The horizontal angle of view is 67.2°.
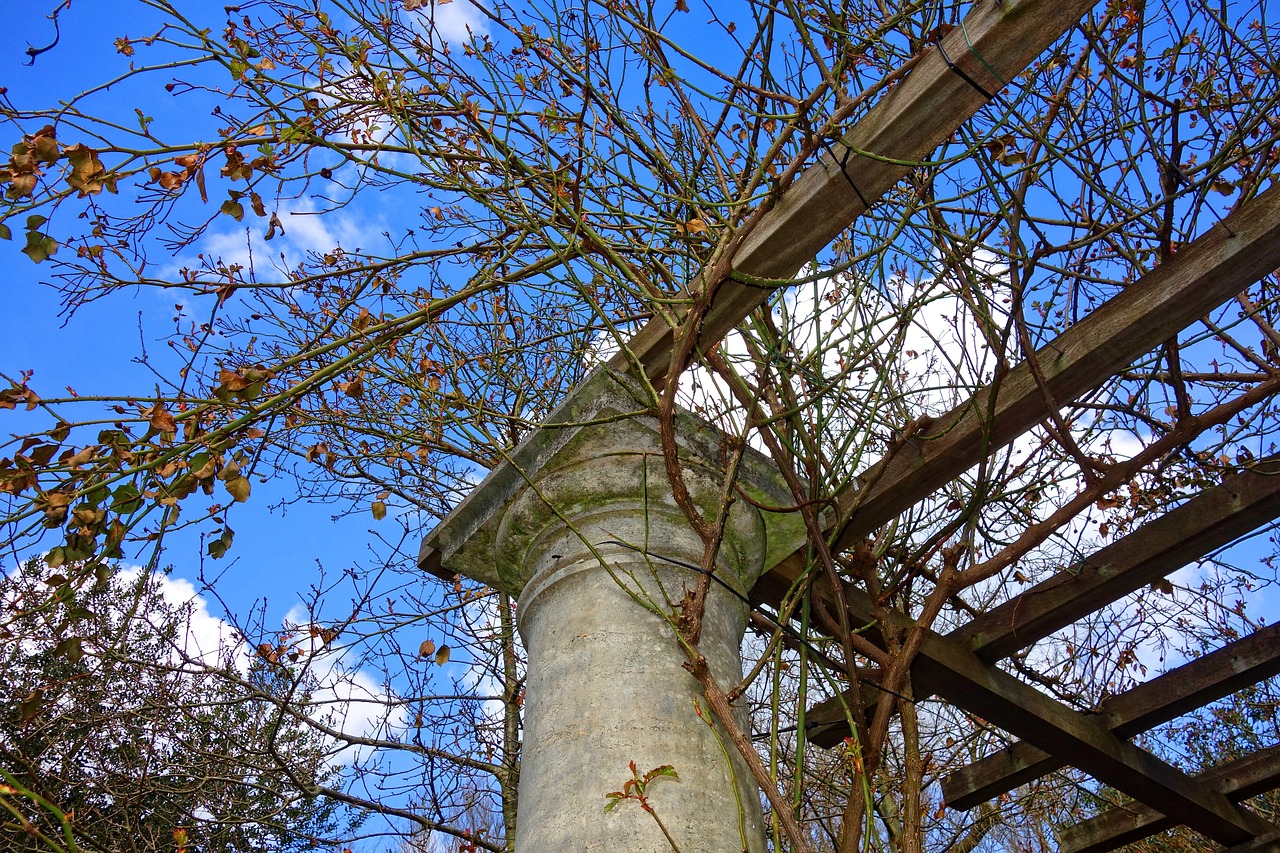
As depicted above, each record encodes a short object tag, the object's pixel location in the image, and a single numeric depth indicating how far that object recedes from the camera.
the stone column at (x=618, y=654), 2.17
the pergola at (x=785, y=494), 2.27
